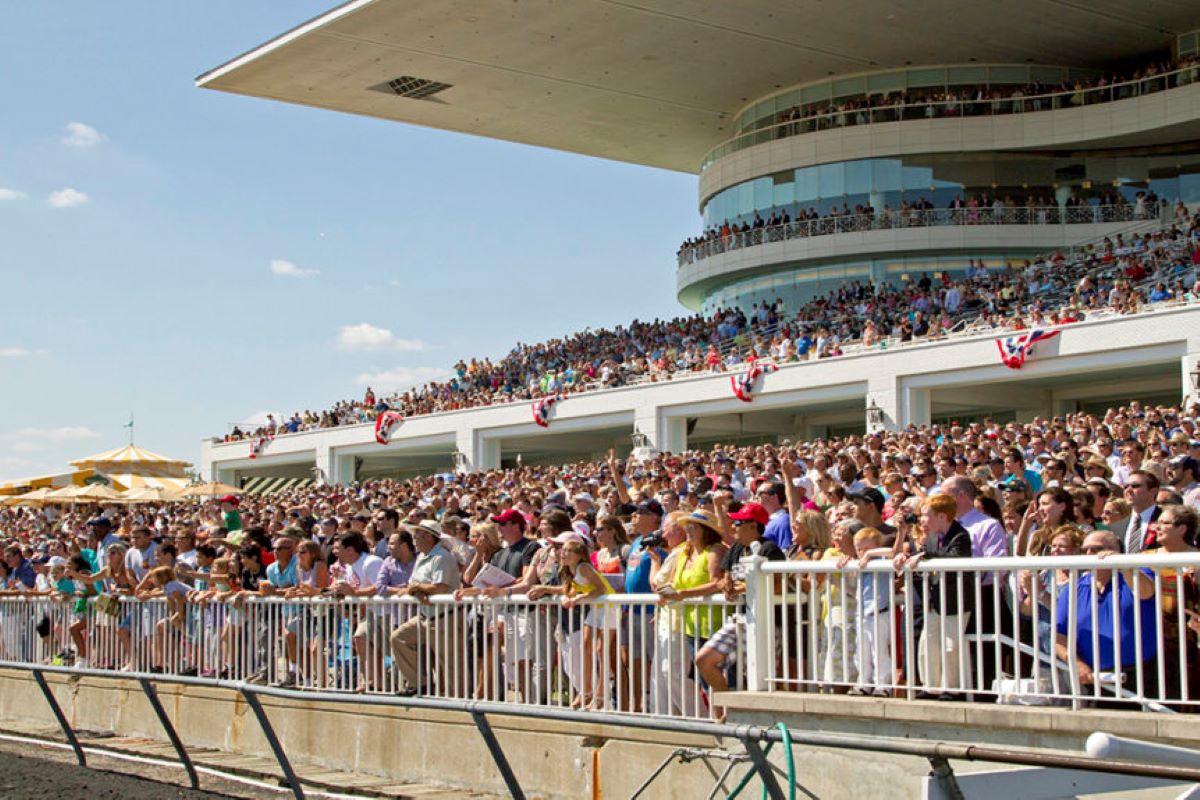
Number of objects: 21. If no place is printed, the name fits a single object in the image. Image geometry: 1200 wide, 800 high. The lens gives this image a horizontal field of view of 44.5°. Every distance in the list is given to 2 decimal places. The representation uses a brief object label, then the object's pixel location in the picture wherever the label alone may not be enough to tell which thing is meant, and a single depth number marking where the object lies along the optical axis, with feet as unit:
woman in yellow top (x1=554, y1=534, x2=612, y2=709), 30.91
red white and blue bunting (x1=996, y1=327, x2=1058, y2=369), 105.91
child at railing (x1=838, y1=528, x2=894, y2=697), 25.43
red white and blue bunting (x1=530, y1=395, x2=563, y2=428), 144.08
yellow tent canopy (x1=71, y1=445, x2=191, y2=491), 107.65
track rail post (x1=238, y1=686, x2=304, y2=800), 31.42
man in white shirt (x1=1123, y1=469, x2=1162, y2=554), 30.07
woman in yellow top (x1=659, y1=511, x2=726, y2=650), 29.19
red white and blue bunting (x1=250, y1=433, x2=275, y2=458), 178.60
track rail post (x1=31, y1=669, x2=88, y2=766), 40.73
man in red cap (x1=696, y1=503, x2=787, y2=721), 28.40
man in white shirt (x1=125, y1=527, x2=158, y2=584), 50.29
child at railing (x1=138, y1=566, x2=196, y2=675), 45.06
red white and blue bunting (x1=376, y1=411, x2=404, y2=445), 160.97
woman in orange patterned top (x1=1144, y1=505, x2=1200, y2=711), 21.68
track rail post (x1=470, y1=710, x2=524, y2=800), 25.44
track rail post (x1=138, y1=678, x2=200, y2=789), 35.78
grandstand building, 144.77
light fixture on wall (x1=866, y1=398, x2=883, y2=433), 115.44
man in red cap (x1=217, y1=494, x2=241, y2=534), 72.90
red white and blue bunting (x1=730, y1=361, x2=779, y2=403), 125.70
